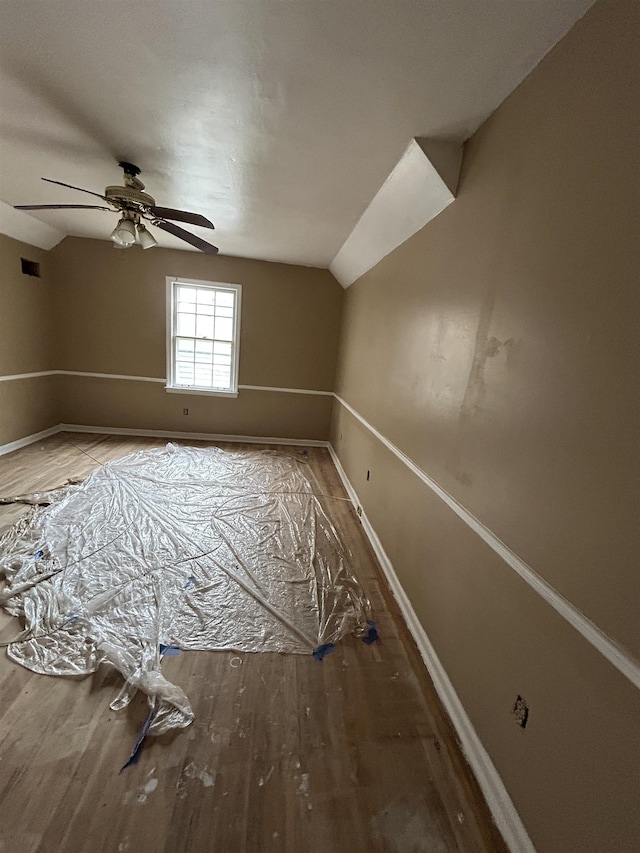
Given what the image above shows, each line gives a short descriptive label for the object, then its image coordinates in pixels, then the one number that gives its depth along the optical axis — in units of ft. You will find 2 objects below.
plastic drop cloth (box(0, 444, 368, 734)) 5.35
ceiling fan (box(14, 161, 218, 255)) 7.61
